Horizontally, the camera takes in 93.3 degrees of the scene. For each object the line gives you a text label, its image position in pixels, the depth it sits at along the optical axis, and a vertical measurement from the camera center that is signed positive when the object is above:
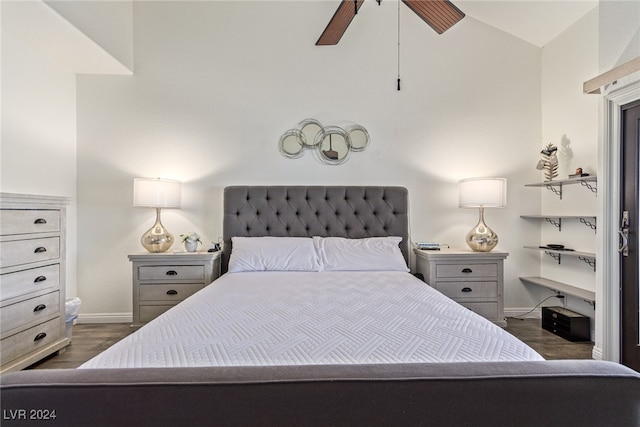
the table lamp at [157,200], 2.75 +0.12
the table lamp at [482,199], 2.79 +0.14
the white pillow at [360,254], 2.60 -0.36
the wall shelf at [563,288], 2.51 -0.67
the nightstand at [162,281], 2.64 -0.59
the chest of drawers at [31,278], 1.94 -0.46
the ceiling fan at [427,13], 1.77 +1.26
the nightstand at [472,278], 2.75 -0.58
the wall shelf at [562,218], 2.61 -0.03
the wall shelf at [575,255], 2.54 -0.35
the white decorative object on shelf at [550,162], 2.92 +0.51
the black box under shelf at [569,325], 2.61 -0.97
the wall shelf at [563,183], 2.54 +0.30
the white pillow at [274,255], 2.59 -0.37
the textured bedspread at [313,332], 1.03 -0.49
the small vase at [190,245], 2.83 -0.30
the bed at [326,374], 0.76 -0.49
